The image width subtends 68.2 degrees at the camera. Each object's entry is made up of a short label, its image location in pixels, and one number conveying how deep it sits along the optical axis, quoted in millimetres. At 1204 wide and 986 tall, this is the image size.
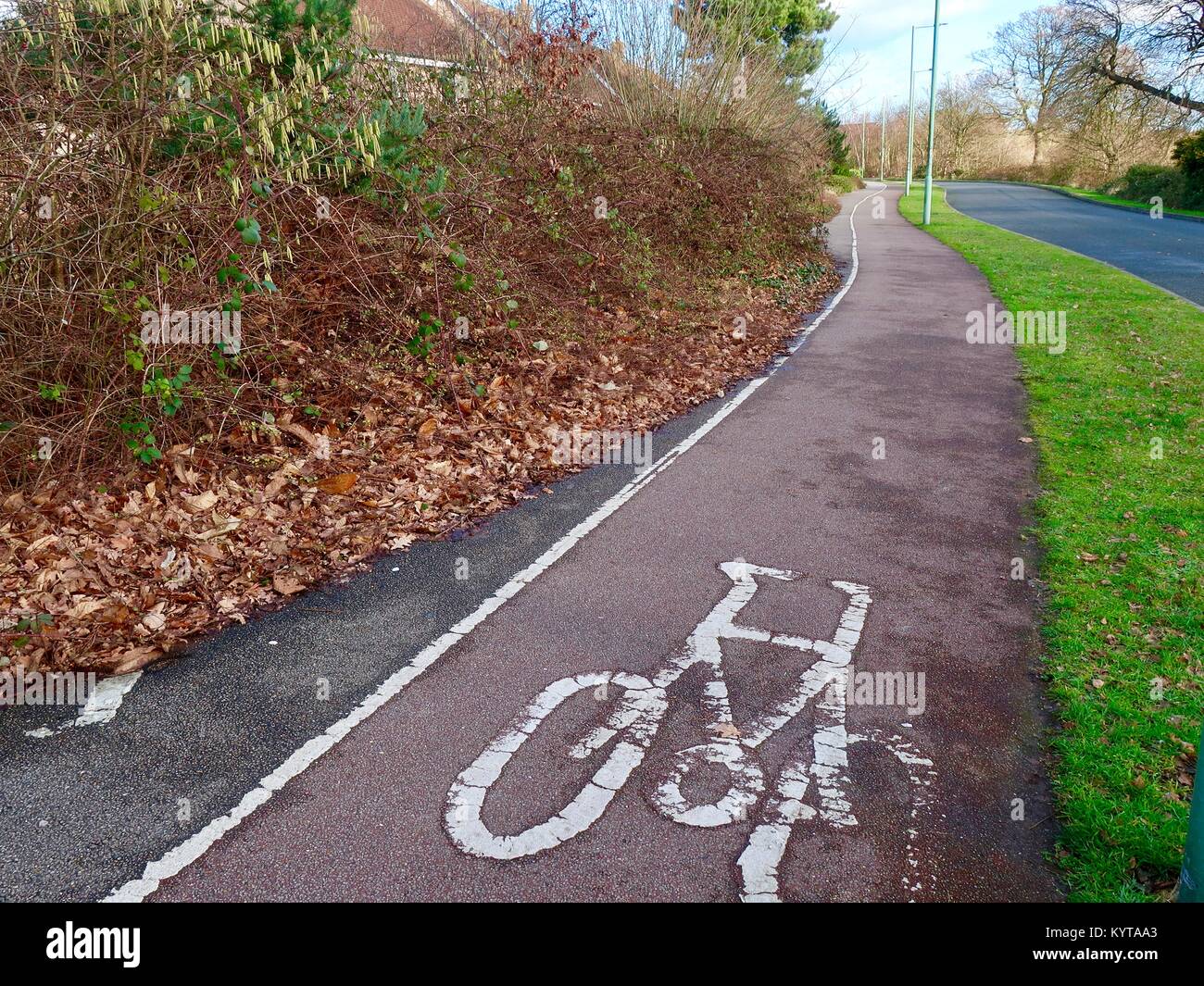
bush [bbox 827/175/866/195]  48681
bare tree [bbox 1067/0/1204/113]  40438
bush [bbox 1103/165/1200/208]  36250
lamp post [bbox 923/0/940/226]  30875
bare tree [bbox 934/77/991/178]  72875
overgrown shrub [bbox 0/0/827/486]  6191
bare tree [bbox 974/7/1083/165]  47219
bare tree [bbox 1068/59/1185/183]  43719
